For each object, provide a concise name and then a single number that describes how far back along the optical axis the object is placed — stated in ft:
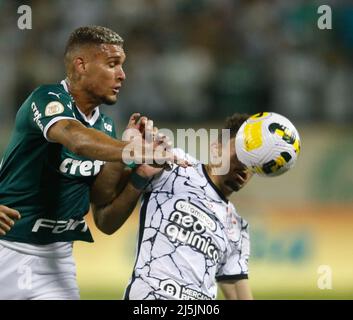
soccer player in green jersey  38.65
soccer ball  37.17
